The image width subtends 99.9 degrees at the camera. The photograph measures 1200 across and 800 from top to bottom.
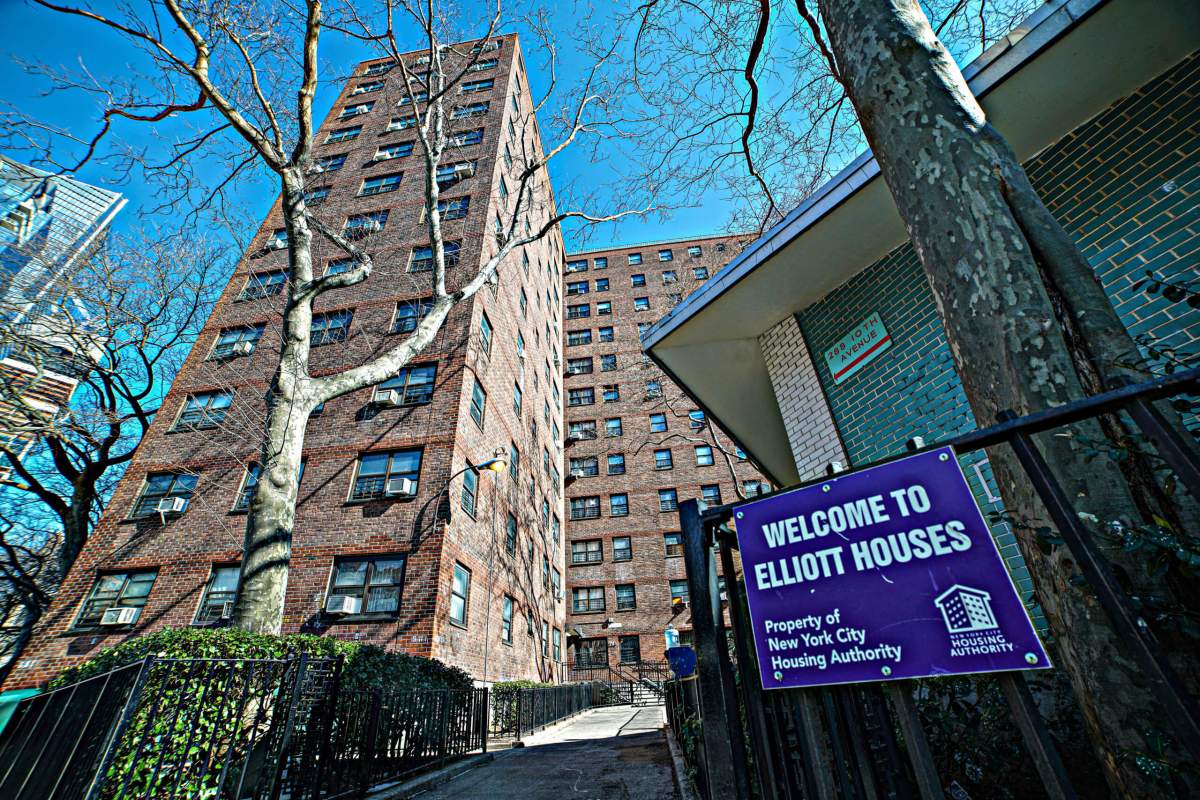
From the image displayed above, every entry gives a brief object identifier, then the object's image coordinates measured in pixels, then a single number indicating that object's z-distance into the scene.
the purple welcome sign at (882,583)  1.29
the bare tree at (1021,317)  1.52
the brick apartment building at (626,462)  28.92
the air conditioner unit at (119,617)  13.77
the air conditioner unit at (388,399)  15.98
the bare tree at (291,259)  7.57
